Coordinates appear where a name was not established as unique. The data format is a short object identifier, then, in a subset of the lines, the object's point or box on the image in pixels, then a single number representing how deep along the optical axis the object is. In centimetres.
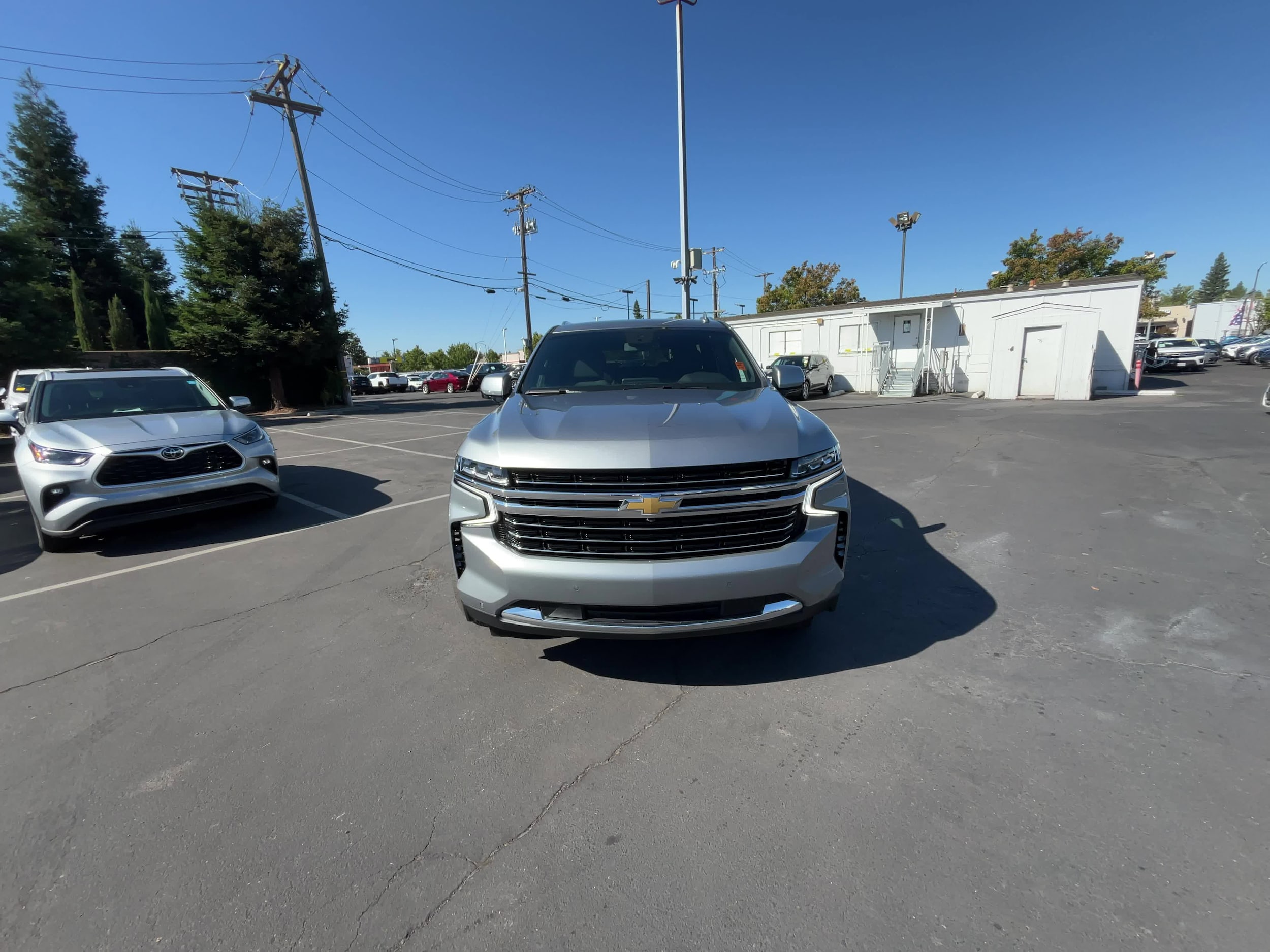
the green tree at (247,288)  2064
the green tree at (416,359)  9131
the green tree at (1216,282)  11000
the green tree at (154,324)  2736
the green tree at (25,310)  1317
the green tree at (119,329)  2758
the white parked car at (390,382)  3988
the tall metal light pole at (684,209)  1502
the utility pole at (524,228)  3578
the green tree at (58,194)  3117
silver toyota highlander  462
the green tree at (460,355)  8331
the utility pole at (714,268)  4903
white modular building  1758
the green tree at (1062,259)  3828
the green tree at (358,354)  8175
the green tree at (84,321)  2491
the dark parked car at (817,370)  2116
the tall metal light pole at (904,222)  3425
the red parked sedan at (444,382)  3750
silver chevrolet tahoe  236
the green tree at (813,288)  4669
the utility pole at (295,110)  2191
